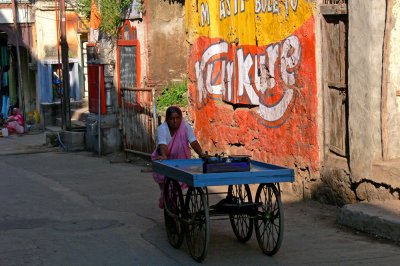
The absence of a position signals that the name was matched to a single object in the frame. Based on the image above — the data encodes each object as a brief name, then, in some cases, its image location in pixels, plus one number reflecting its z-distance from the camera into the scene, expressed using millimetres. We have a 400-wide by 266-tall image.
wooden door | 10391
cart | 7531
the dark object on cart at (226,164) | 7578
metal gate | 16953
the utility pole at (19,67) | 29766
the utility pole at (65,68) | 22438
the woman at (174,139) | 9125
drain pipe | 19297
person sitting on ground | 29531
